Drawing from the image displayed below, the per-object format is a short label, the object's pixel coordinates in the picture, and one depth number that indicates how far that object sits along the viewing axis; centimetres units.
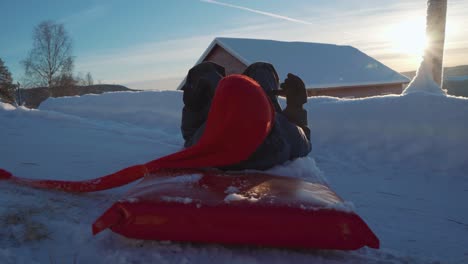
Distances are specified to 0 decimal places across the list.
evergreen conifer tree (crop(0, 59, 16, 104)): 2064
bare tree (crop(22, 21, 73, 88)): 2559
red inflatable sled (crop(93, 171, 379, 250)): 128
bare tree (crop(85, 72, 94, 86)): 3038
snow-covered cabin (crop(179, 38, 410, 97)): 1396
